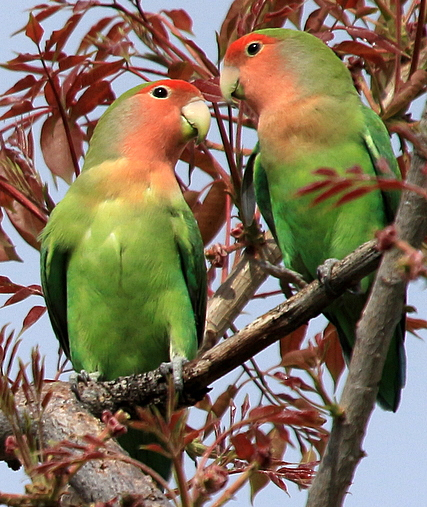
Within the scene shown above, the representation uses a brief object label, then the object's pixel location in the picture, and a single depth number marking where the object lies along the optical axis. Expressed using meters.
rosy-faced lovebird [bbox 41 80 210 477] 6.70
